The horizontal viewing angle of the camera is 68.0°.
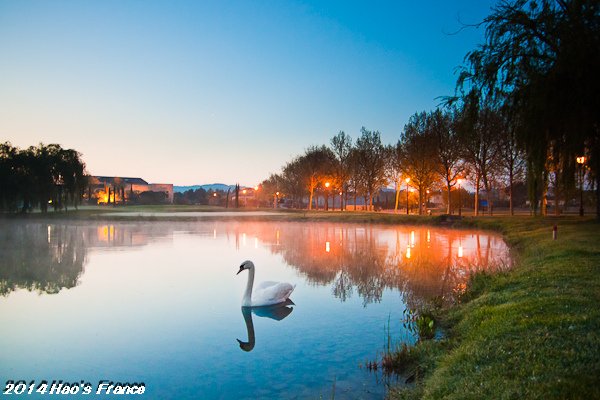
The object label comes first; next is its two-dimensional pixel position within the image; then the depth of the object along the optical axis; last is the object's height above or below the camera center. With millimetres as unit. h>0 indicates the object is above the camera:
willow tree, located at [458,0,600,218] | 9078 +2864
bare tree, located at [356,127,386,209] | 68875 +6366
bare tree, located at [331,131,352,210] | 72750 +7086
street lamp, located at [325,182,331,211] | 78812 +1214
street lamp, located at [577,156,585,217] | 11055 +986
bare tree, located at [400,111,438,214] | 52562 +5870
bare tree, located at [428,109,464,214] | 50469 +6319
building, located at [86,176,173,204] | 99500 +1806
